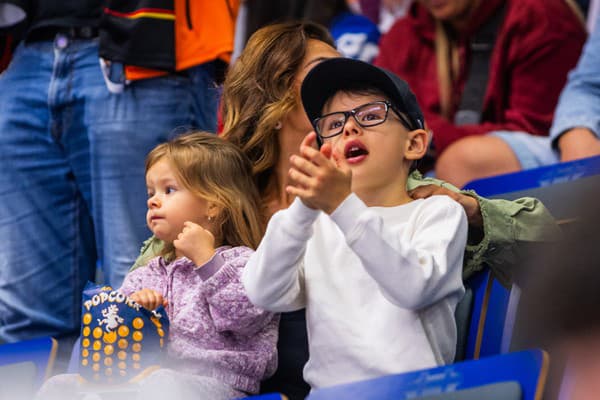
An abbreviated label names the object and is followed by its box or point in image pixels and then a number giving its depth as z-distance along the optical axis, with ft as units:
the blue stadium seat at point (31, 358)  19.46
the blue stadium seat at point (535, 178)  20.16
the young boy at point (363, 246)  18.93
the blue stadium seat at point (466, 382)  18.55
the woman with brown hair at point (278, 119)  19.87
